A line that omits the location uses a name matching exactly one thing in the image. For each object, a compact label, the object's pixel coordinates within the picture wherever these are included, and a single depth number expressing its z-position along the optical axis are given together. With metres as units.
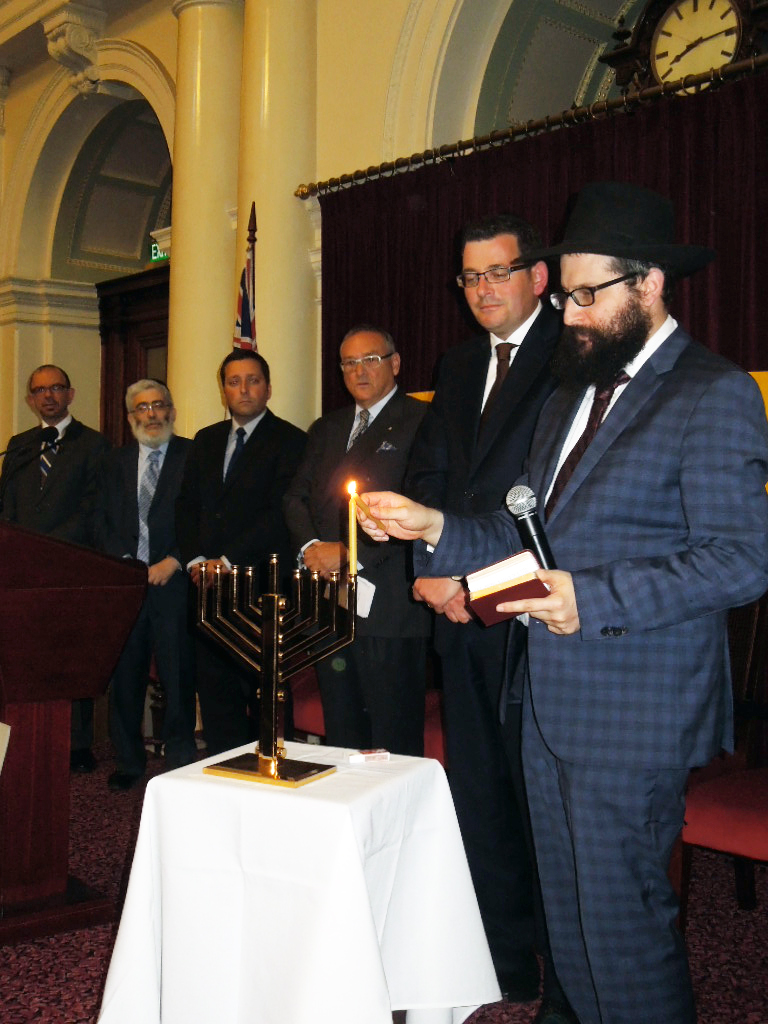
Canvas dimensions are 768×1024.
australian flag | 4.97
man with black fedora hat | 1.66
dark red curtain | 3.53
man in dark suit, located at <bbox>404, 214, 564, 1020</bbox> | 2.49
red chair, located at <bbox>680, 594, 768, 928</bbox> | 2.51
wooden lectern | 2.76
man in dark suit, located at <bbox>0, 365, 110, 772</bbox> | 4.68
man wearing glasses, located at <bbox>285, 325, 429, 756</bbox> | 3.18
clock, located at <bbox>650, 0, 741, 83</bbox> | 4.30
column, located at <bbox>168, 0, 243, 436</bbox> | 5.60
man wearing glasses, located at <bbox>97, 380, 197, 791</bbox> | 4.29
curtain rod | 3.54
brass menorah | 1.99
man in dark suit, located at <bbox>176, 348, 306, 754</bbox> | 3.91
